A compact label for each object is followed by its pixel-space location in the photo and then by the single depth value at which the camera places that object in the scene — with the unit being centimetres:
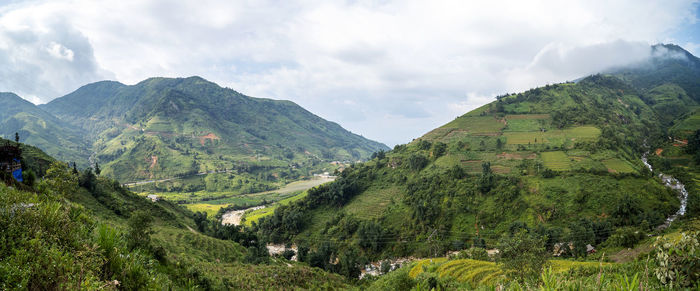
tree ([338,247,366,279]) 6247
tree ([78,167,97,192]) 5762
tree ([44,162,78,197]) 2623
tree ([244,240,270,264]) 5134
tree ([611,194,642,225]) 6038
